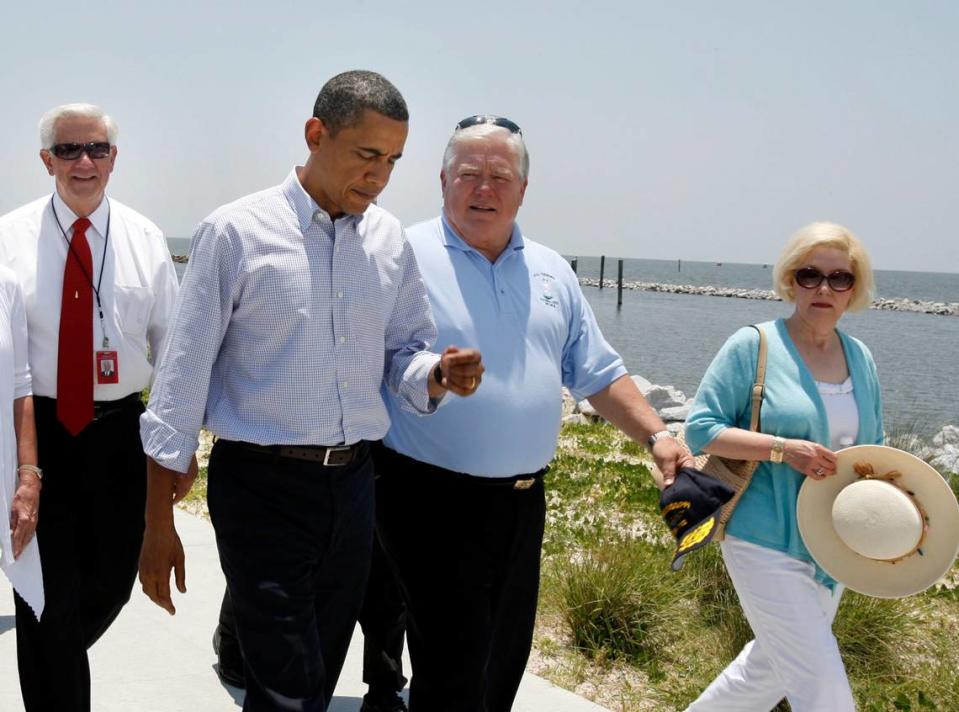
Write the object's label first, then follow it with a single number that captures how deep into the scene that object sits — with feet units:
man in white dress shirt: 10.65
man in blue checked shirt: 8.70
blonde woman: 11.03
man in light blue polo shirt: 10.73
